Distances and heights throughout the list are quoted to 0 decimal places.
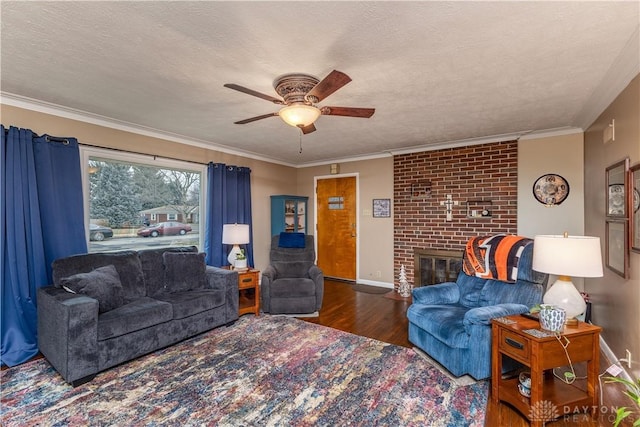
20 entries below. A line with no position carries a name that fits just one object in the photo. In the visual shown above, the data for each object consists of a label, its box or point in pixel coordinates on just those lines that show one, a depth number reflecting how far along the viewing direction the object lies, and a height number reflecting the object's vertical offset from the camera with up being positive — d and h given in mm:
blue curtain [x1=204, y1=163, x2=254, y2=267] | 4375 +139
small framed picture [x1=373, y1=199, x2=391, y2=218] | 5199 +90
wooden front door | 5637 -254
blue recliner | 2238 -870
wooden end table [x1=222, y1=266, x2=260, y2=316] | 3699 -902
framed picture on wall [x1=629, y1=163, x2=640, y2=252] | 2035 +51
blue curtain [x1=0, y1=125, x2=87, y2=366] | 2619 -66
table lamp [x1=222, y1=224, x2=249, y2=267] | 3914 -293
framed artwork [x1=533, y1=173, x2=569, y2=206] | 3797 +300
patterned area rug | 1897 -1284
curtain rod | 3207 +743
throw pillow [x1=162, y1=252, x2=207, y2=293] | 3338 -653
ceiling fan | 2105 +780
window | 3348 +168
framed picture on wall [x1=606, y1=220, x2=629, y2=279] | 2252 -285
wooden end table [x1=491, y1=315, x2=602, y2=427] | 1789 -929
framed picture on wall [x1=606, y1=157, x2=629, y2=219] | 2257 +185
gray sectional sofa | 2281 -842
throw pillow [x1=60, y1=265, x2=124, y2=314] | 2516 -621
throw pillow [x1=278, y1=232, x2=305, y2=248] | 4391 -390
